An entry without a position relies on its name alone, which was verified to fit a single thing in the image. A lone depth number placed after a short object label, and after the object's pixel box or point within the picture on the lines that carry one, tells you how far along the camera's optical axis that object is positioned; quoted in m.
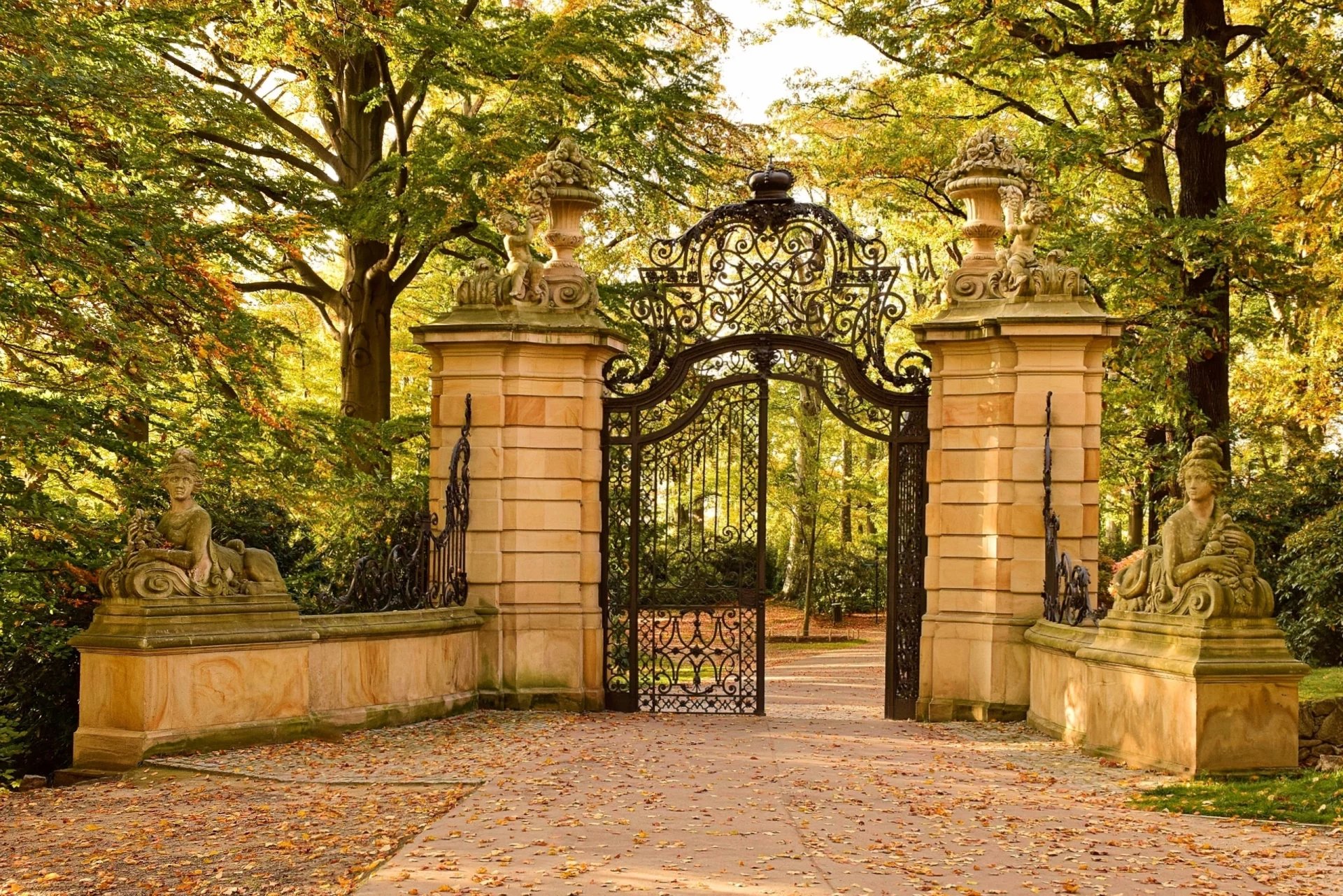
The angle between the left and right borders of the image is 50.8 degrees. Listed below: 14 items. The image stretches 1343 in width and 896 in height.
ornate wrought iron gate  12.73
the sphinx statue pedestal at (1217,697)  8.77
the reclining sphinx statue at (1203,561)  9.01
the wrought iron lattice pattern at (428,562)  12.02
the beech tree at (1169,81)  15.02
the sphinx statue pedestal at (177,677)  9.23
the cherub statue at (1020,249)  12.09
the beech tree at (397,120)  14.76
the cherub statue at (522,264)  12.58
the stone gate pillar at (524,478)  12.49
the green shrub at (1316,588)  14.06
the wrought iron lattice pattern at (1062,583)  11.12
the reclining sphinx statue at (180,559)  9.49
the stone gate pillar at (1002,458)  11.96
